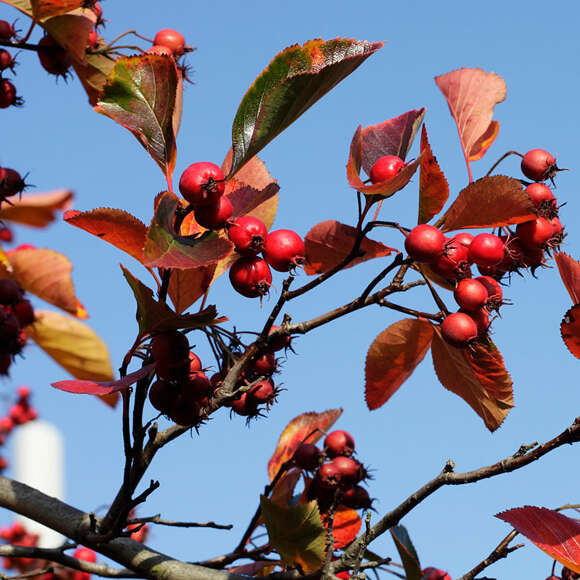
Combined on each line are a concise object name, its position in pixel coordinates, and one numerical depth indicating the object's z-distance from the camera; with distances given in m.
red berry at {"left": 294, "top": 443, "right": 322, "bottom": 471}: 0.82
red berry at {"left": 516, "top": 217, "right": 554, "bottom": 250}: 0.69
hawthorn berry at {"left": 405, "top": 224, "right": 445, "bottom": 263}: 0.65
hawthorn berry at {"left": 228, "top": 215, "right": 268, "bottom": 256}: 0.66
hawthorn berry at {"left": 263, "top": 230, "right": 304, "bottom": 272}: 0.67
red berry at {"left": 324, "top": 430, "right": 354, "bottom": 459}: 0.83
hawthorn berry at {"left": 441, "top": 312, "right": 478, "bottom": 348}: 0.67
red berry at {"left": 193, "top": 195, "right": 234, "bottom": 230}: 0.65
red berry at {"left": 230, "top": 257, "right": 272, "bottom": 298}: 0.67
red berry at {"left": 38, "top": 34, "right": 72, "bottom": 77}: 0.86
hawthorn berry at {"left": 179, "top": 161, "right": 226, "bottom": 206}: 0.64
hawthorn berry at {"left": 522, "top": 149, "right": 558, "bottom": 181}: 0.71
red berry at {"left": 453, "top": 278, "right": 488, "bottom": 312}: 0.67
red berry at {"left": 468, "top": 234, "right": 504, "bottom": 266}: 0.67
